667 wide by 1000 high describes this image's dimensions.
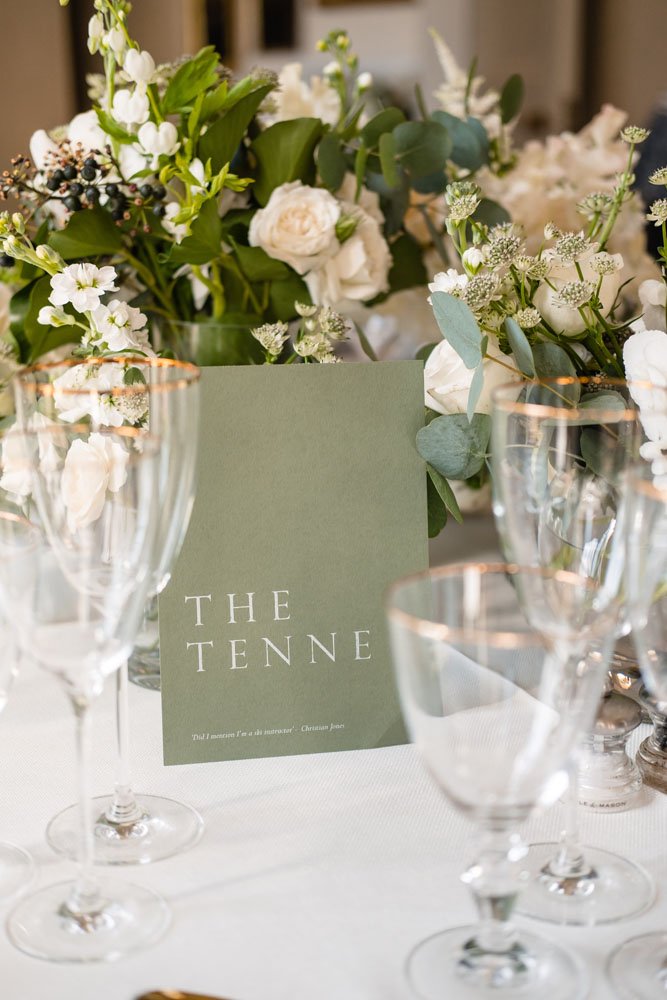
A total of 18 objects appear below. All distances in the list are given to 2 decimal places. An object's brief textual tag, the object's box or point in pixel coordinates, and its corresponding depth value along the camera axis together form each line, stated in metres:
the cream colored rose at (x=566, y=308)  0.92
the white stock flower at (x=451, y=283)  0.89
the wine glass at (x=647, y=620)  0.62
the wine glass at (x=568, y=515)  0.69
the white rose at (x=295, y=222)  1.04
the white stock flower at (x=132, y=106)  0.96
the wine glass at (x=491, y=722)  0.57
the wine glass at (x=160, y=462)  0.68
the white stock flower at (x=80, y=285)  0.89
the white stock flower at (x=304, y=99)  1.20
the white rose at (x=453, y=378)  0.90
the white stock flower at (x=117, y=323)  0.91
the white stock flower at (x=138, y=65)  0.95
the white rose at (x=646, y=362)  0.78
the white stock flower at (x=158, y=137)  0.96
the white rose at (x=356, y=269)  1.10
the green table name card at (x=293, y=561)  0.87
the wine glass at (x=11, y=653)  0.68
